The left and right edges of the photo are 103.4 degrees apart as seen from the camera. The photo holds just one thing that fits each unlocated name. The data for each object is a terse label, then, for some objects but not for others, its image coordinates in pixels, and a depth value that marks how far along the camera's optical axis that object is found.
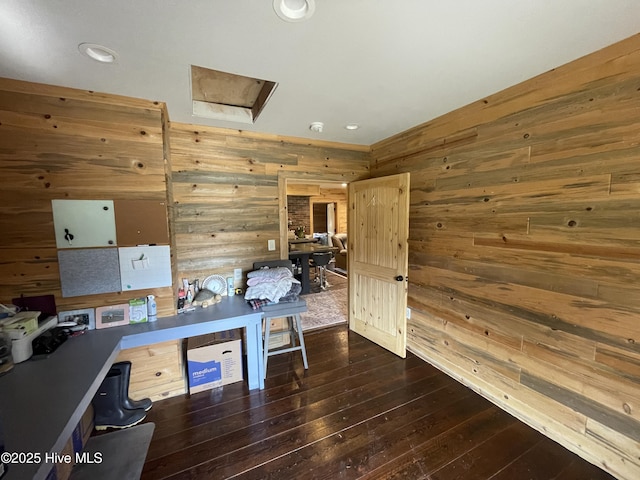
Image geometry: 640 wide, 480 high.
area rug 3.68
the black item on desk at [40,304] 1.78
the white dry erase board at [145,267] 2.00
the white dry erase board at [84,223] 1.84
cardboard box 2.23
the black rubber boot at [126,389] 1.90
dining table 5.11
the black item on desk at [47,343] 1.55
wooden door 2.65
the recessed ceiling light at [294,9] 1.11
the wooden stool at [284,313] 2.40
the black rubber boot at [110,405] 1.87
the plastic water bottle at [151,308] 2.07
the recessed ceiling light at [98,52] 1.38
